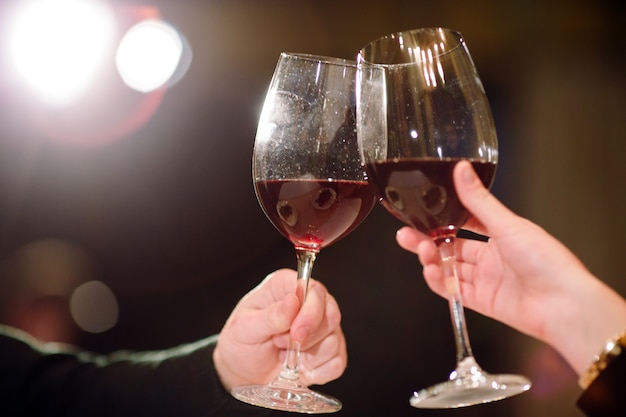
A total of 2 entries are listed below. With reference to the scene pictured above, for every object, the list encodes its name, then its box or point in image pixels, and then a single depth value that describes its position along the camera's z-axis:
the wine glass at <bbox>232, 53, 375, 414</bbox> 1.01
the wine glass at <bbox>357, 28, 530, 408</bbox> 0.87
